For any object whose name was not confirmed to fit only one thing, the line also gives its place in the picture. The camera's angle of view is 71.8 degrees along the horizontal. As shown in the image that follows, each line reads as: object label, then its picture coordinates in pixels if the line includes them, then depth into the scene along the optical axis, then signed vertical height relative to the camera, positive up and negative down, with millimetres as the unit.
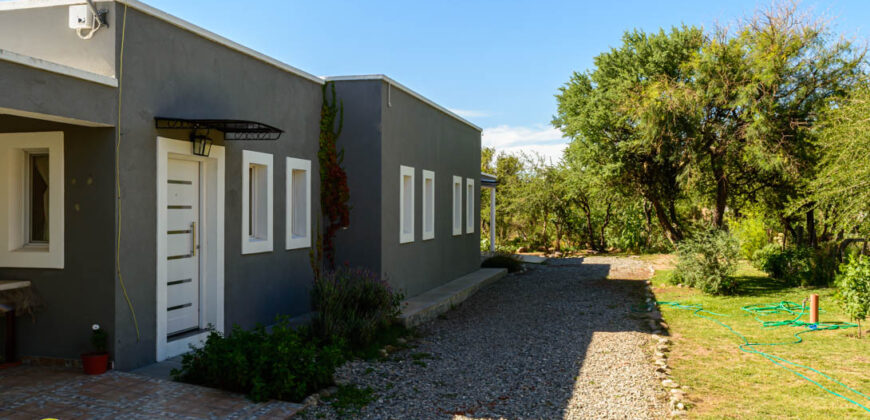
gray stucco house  5312 +363
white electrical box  5301 +1748
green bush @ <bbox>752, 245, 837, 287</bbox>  13172 -1186
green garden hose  7050 -1698
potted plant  5180 -1228
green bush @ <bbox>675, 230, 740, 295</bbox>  12094 -980
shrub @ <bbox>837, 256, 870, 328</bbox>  8078 -1049
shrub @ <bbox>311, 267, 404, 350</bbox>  7291 -1198
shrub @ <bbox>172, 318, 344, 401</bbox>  5117 -1333
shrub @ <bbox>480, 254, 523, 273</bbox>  16859 -1390
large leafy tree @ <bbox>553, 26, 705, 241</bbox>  14156 +2312
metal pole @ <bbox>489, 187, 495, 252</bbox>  20069 -522
